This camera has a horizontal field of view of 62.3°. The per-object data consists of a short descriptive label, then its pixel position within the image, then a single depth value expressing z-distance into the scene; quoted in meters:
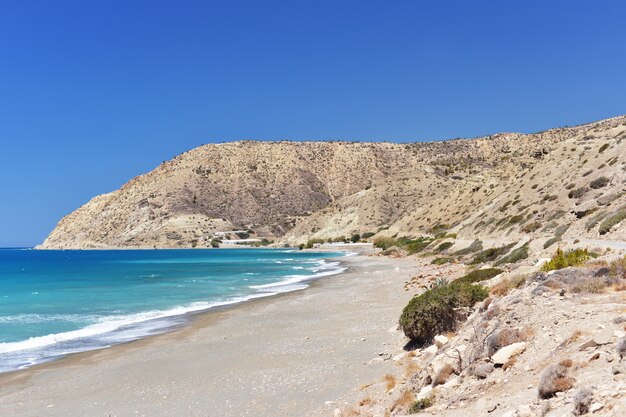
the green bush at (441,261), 39.44
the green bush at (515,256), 25.68
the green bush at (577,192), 40.84
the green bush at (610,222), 25.83
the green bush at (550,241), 26.17
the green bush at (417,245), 59.53
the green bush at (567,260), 14.90
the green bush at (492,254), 31.44
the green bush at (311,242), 119.25
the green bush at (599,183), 39.50
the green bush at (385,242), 80.78
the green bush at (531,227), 39.44
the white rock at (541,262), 17.62
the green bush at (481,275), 20.83
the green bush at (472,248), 40.88
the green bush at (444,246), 50.91
